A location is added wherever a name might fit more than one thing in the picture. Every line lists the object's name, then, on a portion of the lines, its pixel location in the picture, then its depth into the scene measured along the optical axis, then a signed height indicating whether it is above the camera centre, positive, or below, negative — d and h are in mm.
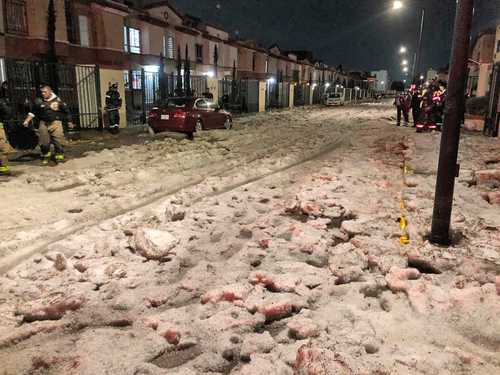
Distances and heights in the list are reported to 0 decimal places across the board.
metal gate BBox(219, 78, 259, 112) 28047 +273
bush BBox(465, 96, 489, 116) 18144 -188
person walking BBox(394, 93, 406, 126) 18892 -252
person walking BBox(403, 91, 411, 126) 18719 -113
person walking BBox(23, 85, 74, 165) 9211 -560
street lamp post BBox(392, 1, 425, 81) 28562 +3463
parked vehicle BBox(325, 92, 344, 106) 44719 +45
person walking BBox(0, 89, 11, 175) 8555 -1194
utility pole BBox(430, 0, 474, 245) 4293 -265
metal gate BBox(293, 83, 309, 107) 43781 +431
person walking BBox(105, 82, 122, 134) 16203 -438
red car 14984 -704
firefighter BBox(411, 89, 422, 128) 17562 -141
